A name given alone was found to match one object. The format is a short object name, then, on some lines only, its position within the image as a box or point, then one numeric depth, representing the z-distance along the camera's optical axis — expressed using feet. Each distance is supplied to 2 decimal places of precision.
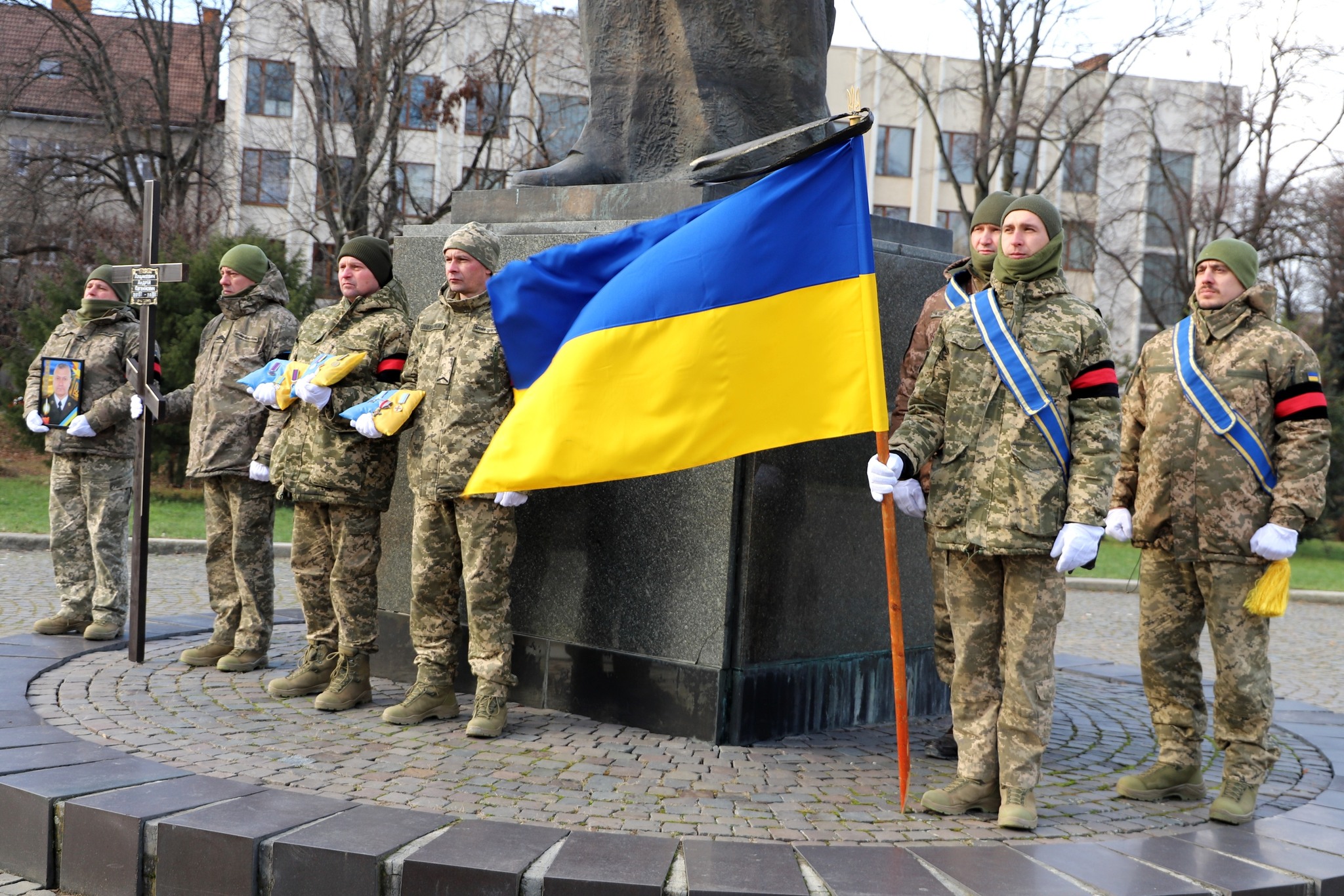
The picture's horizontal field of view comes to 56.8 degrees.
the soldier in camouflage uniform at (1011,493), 14.24
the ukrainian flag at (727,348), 14.74
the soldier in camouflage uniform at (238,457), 21.09
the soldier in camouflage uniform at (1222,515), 14.93
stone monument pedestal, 17.25
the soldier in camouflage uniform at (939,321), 17.47
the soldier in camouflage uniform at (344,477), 18.65
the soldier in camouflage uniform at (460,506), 17.34
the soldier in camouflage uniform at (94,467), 23.65
